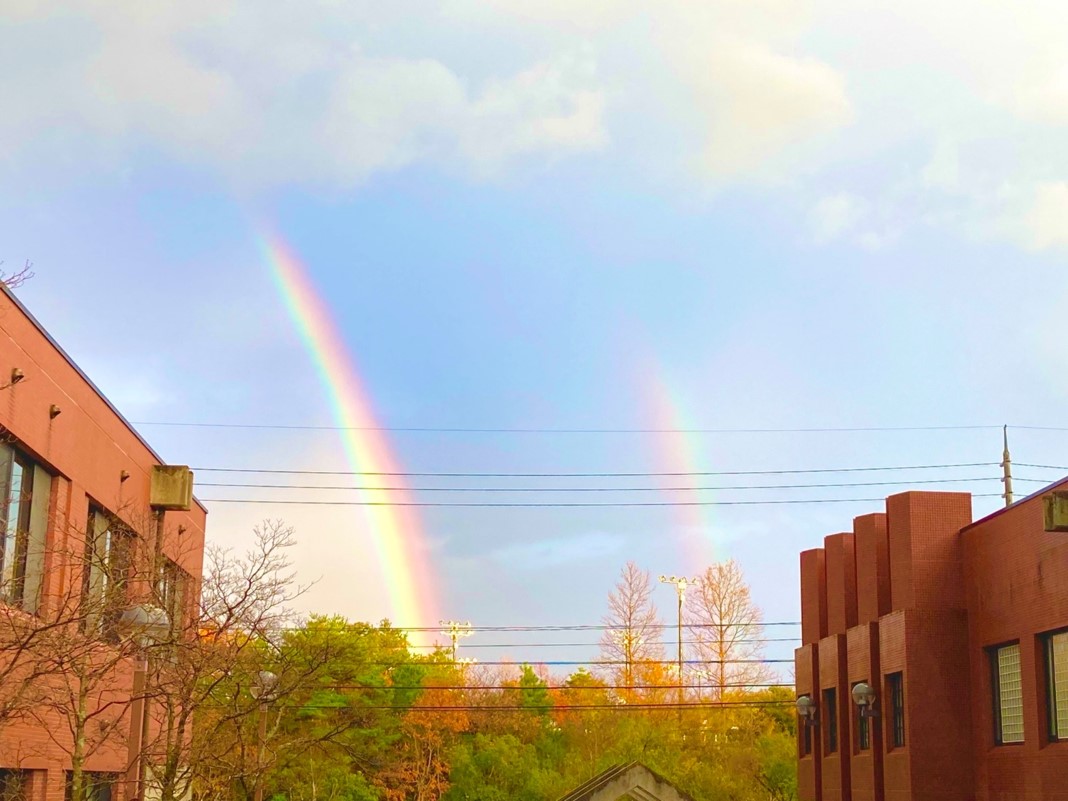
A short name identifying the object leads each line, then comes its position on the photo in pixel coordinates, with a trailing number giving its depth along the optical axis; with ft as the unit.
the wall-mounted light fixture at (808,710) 115.96
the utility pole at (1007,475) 200.44
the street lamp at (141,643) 55.21
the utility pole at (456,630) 329.52
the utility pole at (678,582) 274.16
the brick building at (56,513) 66.54
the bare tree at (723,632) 237.66
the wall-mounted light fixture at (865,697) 94.48
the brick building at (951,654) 80.64
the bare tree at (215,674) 58.18
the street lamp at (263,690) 63.57
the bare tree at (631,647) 240.73
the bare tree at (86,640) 46.65
